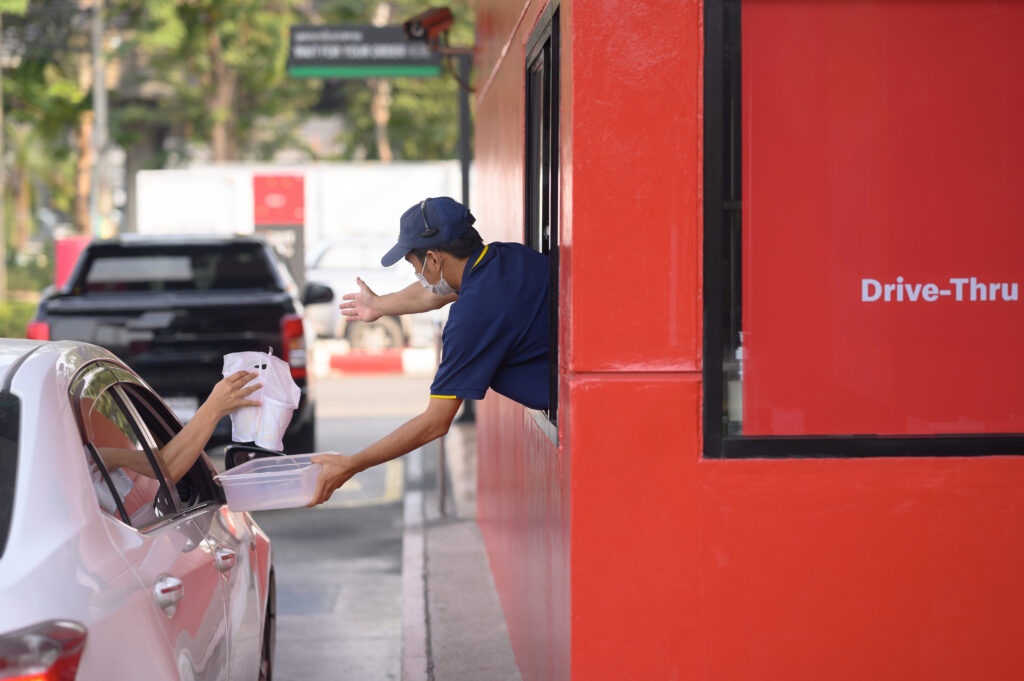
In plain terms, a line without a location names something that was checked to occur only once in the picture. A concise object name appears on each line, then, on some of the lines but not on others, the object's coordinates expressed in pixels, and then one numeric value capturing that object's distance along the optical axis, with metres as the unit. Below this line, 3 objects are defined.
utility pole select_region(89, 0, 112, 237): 27.73
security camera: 11.89
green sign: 17.98
